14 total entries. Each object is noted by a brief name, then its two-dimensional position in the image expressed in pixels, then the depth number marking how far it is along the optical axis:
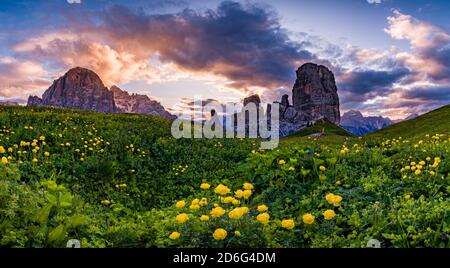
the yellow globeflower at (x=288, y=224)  4.09
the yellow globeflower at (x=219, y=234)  3.76
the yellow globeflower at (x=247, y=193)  4.57
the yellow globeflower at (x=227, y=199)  4.66
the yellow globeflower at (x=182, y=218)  3.96
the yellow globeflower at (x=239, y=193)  4.57
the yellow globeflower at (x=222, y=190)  4.37
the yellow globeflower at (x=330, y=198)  4.45
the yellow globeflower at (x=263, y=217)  3.89
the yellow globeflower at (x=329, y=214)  4.17
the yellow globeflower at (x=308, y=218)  4.16
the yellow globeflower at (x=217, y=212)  3.95
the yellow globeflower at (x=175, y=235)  3.87
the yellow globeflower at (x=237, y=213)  3.87
